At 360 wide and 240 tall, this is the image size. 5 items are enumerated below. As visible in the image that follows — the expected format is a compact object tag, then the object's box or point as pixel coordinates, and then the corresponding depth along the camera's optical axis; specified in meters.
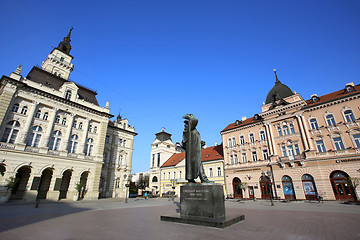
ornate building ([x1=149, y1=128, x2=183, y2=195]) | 48.22
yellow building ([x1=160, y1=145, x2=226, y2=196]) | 35.53
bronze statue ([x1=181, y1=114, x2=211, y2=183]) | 8.94
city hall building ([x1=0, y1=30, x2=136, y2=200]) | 22.53
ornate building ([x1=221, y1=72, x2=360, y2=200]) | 22.19
